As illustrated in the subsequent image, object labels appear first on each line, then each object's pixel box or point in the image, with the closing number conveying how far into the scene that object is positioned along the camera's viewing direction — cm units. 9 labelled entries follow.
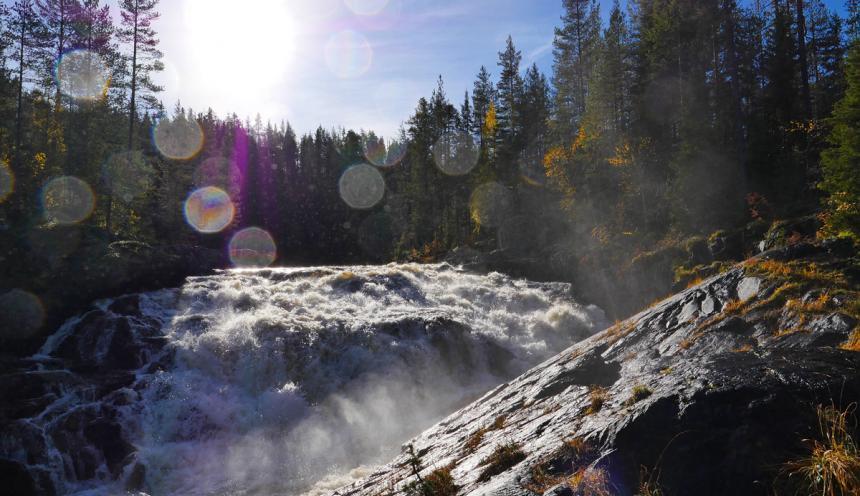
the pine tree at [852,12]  3497
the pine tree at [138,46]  3444
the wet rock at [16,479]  1092
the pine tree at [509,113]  4916
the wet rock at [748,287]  966
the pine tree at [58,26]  3130
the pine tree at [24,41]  3038
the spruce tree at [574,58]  4797
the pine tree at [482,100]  5672
